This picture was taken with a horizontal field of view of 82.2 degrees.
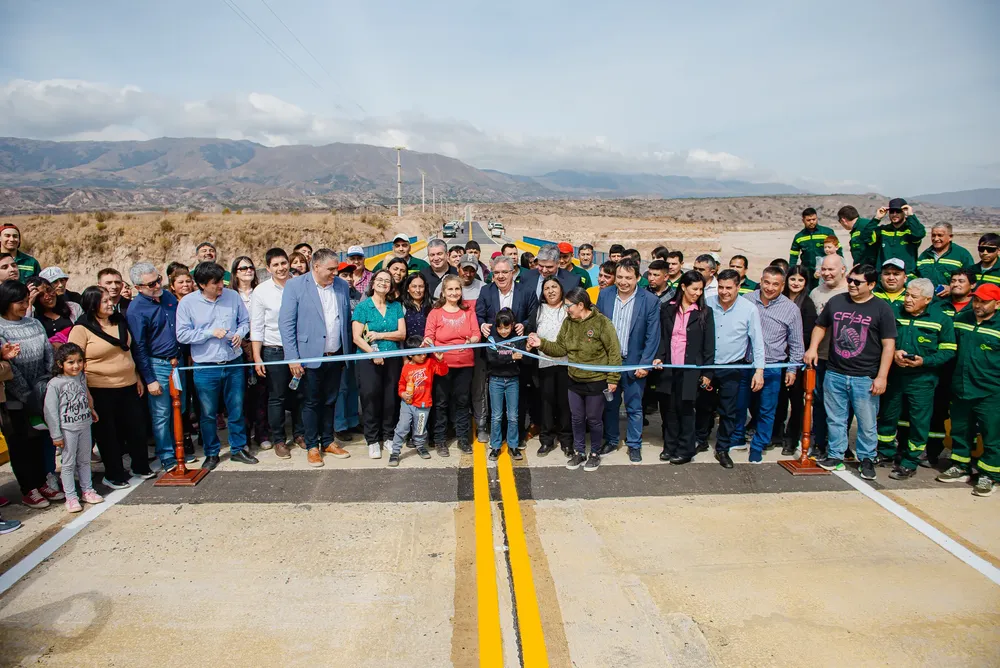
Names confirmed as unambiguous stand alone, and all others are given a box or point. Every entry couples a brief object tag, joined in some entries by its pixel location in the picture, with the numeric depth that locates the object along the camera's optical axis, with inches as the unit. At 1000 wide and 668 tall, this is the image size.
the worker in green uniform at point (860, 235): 311.3
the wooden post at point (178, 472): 208.8
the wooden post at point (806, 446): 220.8
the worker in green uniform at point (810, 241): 340.8
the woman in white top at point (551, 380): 233.8
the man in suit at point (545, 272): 245.4
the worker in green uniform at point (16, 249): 245.3
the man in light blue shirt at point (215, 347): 220.7
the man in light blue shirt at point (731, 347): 223.9
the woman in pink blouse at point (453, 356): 231.0
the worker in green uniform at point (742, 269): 261.4
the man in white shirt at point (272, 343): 232.5
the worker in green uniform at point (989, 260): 251.9
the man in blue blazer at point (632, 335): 231.6
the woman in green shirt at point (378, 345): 232.5
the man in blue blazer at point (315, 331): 227.3
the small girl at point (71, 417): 186.7
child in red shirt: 229.1
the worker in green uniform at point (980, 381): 208.2
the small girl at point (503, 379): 225.3
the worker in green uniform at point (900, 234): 291.6
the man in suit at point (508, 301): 242.4
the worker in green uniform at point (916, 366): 215.0
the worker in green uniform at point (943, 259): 274.7
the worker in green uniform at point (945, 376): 220.4
